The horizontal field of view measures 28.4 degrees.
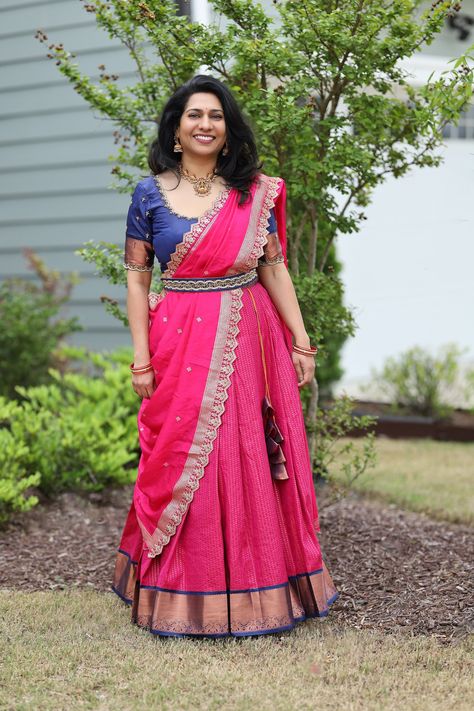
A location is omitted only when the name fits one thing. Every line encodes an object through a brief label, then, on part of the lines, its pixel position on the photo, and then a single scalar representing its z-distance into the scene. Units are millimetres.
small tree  3697
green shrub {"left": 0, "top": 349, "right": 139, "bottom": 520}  4867
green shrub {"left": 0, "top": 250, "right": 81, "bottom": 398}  6617
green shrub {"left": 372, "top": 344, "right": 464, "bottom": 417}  7988
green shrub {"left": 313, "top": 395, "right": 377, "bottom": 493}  4355
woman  3348
